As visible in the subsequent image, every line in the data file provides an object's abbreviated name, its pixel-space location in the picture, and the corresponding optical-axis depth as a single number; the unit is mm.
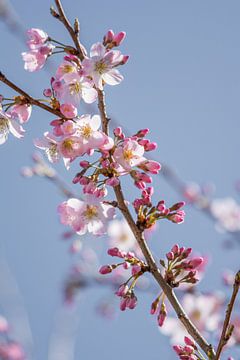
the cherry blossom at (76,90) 4773
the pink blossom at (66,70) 4832
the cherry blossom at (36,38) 5113
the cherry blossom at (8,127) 5027
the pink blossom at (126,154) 4570
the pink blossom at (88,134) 4520
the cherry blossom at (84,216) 5094
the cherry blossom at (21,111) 4914
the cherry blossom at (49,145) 5074
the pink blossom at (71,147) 4625
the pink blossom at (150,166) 4957
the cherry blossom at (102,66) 4656
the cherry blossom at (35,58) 5078
